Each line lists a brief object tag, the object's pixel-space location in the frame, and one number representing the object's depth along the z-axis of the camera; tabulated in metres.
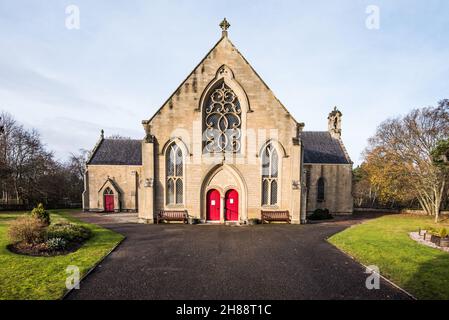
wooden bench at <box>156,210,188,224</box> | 18.77
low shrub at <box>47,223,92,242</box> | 12.41
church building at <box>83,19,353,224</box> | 19.03
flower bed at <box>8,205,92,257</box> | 10.94
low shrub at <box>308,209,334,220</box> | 22.59
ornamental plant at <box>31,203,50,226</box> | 14.27
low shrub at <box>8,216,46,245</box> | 11.51
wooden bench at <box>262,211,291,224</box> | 18.97
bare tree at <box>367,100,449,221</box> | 23.78
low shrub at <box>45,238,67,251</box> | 11.05
